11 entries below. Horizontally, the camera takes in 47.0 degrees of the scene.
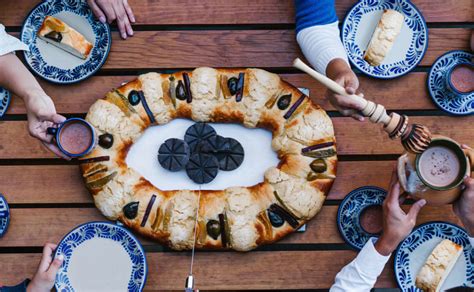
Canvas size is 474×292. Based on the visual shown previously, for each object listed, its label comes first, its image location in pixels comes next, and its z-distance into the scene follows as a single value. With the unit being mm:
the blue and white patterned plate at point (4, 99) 1943
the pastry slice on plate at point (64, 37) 1897
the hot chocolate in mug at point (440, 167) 1589
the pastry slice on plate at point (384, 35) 1876
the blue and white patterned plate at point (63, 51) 1930
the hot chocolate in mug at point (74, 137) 1742
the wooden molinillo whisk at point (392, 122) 1458
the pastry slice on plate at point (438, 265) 1798
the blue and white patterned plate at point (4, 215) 1899
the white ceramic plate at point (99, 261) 1846
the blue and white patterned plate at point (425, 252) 1836
